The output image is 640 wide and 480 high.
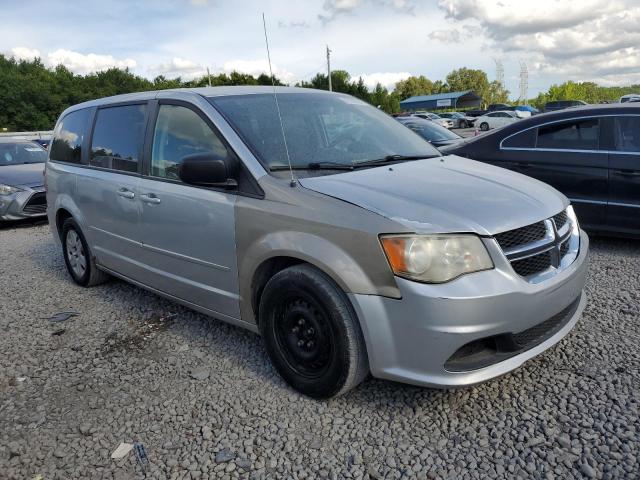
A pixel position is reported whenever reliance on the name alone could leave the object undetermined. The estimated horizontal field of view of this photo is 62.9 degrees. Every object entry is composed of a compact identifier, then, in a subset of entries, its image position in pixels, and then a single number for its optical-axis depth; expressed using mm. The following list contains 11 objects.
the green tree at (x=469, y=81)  114875
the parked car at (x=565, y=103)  41928
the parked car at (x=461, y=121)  45781
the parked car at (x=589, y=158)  5098
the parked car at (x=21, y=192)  8828
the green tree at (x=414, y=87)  111531
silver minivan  2408
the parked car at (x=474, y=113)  56547
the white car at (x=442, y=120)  41031
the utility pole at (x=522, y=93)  113938
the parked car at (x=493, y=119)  39469
